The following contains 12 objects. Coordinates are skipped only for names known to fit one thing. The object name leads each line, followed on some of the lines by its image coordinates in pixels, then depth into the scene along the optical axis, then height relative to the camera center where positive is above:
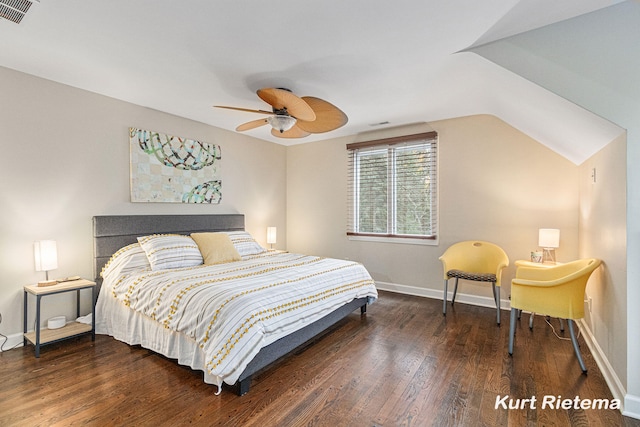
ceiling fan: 2.46 +0.86
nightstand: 2.60 -1.14
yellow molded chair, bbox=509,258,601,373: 2.38 -0.73
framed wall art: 3.66 +0.51
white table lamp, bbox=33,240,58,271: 2.75 -0.44
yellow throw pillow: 3.52 -0.49
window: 4.39 +0.31
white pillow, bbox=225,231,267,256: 4.11 -0.51
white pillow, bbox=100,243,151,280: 3.08 -0.58
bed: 2.10 -0.75
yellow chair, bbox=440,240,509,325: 3.49 -0.68
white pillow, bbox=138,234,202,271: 3.18 -0.48
